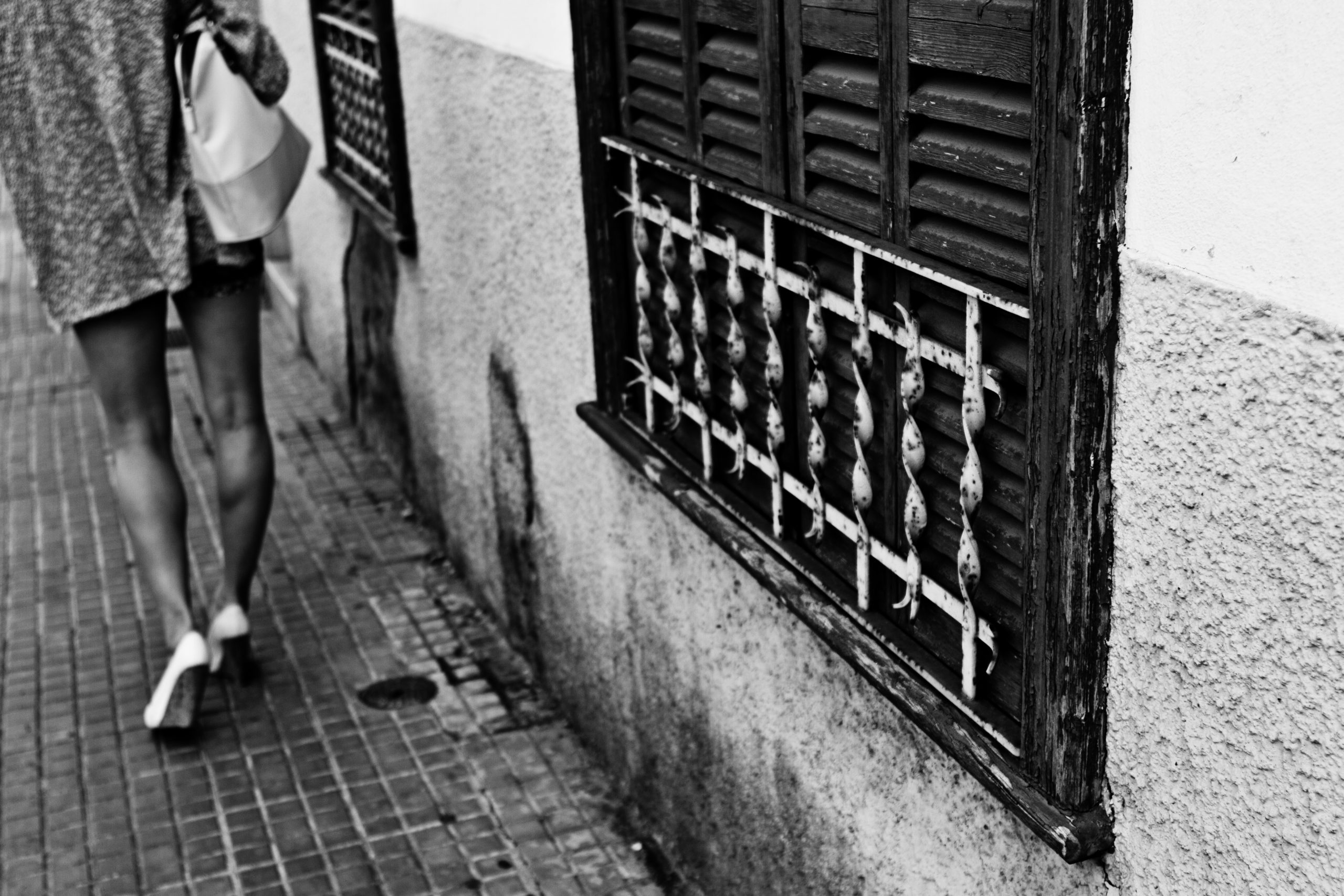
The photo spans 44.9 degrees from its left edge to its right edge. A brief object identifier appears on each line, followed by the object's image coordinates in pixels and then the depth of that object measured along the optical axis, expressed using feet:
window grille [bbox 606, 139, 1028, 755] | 6.97
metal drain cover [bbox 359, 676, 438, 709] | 14.42
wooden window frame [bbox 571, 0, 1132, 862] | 5.68
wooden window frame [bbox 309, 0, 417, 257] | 16.40
